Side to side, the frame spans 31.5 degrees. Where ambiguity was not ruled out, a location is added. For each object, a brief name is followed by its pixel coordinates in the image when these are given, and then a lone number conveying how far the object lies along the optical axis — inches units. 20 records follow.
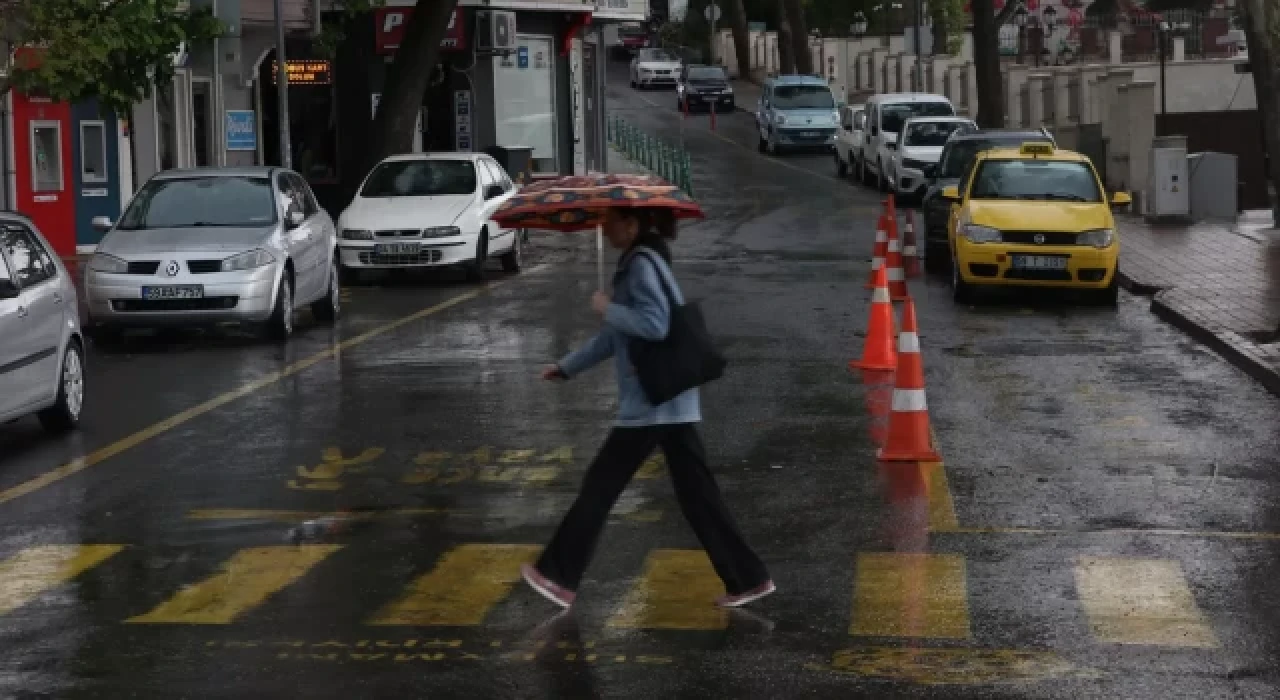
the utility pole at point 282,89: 1160.9
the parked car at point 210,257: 781.3
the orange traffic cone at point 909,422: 501.0
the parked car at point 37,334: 533.3
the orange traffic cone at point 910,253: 1089.4
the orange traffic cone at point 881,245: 963.3
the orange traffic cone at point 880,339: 686.5
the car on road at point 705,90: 2999.5
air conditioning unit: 1769.2
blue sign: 1197.8
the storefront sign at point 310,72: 1684.3
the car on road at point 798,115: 2359.7
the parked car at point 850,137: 1956.2
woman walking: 344.5
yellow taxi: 914.1
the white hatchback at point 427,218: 1049.5
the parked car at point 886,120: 1813.5
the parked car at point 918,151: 1695.4
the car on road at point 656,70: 3484.3
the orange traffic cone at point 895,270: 901.2
